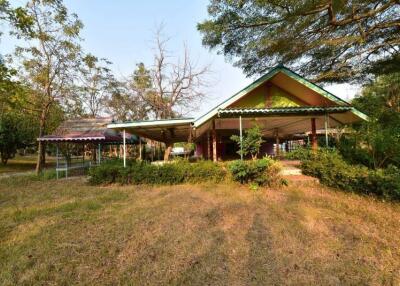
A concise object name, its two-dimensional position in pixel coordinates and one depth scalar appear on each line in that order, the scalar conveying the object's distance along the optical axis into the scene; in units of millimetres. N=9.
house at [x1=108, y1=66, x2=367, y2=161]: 9891
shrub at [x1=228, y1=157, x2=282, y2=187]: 8641
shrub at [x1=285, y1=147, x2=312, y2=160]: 9889
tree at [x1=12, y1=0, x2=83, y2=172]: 14953
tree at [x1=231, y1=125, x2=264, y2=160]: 9484
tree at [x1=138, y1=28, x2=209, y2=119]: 24733
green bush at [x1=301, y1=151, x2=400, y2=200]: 6320
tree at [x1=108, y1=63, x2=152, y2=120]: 27172
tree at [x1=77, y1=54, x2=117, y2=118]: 16108
